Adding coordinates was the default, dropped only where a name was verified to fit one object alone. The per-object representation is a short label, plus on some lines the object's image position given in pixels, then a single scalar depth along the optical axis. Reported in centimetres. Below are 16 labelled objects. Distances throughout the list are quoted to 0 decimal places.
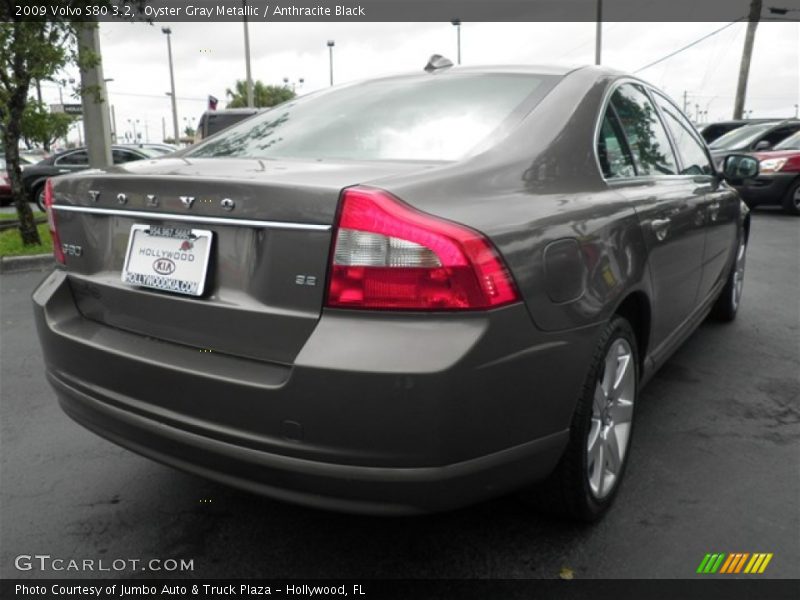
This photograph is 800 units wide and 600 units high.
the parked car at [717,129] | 1535
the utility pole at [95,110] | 879
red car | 1110
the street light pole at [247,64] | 2878
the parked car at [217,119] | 1523
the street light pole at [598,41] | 2577
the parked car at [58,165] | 1436
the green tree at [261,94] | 5509
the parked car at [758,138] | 1248
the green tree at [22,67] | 752
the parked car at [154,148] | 1624
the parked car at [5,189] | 1577
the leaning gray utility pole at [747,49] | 2336
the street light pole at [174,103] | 4275
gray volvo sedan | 172
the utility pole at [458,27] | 3625
